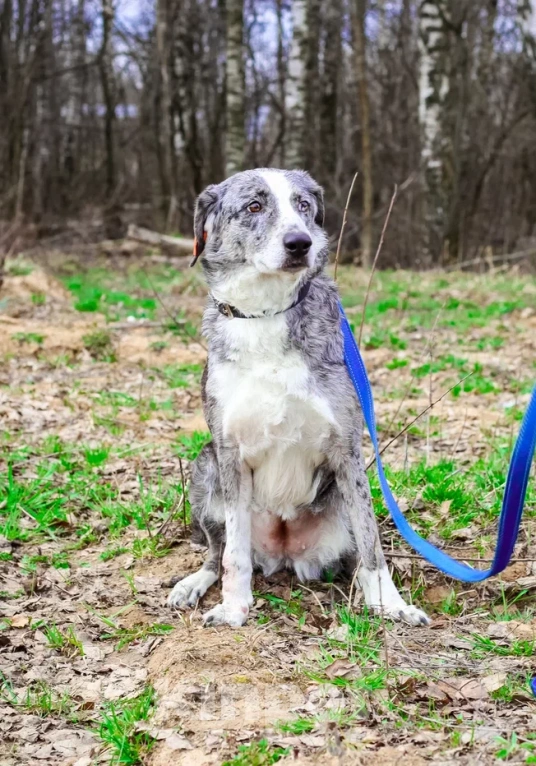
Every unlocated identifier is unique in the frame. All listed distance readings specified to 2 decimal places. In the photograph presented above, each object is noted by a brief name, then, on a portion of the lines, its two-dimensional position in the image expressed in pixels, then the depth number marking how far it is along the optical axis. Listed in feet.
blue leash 7.98
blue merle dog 10.73
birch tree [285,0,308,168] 44.16
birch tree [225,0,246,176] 44.60
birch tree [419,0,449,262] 42.29
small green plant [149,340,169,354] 25.64
